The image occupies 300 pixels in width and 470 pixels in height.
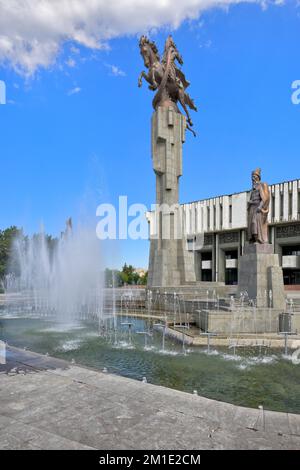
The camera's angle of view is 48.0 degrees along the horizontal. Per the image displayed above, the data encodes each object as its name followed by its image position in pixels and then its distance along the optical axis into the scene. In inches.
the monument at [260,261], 514.3
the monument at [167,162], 951.0
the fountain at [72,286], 776.3
